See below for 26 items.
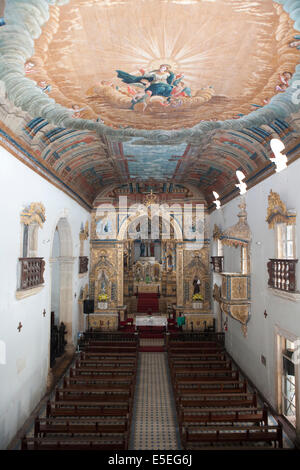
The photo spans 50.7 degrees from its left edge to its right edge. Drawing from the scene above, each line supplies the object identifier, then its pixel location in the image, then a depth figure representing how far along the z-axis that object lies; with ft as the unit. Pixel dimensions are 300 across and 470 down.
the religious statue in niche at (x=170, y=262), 76.52
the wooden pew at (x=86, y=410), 25.32
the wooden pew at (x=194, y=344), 44.11
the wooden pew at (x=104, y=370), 34.68
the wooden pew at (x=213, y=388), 29.19
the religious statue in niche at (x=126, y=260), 77.51
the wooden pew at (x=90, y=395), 27.99
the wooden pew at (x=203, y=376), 32.19
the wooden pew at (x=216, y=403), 26.53
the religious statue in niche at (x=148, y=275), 77.01
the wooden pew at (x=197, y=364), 36.01
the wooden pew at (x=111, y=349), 42.28
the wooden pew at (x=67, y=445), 20.93
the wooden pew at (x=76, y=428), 22.80
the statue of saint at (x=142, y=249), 81.74
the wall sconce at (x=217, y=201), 48.83
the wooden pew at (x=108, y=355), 39.50
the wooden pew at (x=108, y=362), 37.24
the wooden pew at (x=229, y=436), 22.30
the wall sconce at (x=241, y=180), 34.65
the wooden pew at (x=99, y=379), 32.01
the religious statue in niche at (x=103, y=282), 58.65
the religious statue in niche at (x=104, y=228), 58.85
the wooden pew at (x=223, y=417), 24.43
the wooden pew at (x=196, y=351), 41.24
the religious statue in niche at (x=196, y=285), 58.85
